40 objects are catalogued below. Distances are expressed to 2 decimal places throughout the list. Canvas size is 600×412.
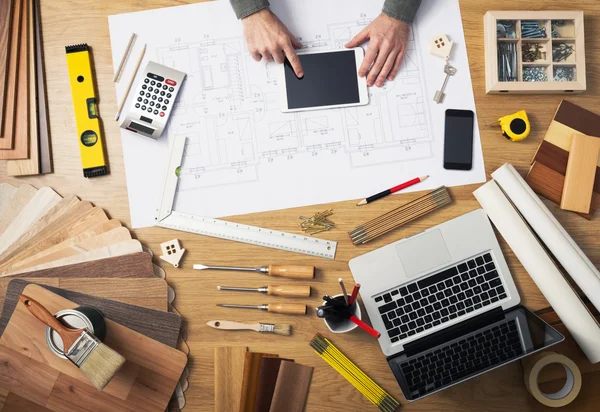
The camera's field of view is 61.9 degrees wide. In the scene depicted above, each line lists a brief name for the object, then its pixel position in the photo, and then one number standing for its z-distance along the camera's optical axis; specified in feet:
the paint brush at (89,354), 3.54
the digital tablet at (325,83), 4.34
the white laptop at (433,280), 4.06
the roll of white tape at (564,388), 3.92
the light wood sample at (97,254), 4.10
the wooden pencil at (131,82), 4.38
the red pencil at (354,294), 3.74
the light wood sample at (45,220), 4.23
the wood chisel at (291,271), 4.11
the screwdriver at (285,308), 4.12
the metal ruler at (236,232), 4.22
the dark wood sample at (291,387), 4.03
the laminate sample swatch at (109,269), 4.07
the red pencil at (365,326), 3.80
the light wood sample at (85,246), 4.13
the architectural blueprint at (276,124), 4.30
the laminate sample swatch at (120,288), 4.06
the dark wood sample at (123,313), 4.03
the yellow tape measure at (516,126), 4.20
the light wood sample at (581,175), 4.15
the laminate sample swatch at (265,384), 3.92
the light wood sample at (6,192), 4.32
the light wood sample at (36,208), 4.26
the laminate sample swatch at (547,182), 4.21
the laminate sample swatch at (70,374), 3.94
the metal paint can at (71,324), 3.75
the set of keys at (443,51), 4.33
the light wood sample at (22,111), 4.32
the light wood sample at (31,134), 4.32
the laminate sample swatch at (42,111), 4.36
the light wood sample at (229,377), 4.07
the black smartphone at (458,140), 4.25
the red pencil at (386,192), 4.24
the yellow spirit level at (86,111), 4.31
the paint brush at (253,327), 4.14
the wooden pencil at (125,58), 4.40
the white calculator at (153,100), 4.29
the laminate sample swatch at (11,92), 4.30
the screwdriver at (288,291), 4.12
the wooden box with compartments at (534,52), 4.21
